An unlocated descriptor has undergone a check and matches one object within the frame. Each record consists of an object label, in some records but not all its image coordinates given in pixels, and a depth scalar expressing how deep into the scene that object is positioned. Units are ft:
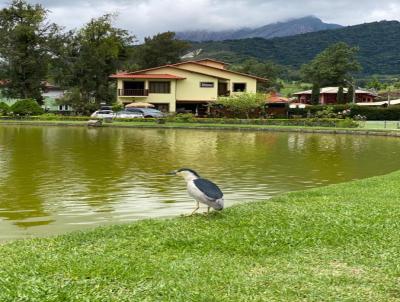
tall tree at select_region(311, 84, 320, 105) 264.31
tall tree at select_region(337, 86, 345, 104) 259.80
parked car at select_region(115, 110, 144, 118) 194.98
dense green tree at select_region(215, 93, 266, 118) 204.64
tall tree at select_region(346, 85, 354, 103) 261.69
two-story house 225.76
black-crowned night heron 29.45
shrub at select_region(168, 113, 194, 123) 184.34
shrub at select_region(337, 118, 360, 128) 171.83
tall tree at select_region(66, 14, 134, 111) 238.48
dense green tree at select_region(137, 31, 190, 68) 296.30
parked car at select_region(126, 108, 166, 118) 198.90
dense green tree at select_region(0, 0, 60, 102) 233.55
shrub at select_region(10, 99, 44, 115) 207.92
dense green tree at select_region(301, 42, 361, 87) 326.44
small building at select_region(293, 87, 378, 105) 314.12
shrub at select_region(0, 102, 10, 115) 212.74
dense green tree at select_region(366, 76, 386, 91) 391.49
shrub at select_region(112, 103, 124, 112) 207.10
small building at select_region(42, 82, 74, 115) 244.61
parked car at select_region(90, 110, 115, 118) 197.83
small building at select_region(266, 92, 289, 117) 229.66
